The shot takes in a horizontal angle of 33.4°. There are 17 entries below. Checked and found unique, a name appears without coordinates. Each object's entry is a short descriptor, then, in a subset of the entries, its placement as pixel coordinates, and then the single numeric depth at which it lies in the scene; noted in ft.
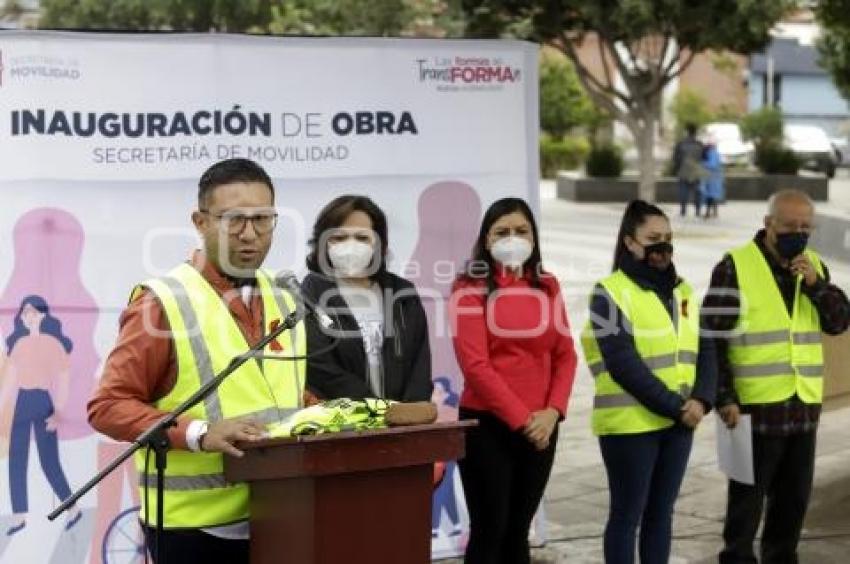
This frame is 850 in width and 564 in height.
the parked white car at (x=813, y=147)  126.52
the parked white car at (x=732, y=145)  125.80
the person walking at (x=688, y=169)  82.69
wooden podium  10.32
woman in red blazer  17.56
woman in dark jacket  15.52
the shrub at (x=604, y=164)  95.09
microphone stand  10.18
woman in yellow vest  17.99
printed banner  17.28
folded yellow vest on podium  10.69
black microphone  11.32
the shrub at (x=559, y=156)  120.88
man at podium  11.05
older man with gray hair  19.21
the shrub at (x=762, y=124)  128.67
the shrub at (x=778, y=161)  98.22
